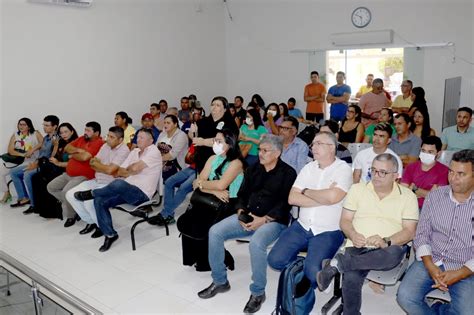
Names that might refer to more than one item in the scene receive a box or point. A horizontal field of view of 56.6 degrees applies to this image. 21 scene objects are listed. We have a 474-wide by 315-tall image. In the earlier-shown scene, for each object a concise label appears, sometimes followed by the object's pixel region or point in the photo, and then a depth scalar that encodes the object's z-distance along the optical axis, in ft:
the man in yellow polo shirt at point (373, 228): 8.69
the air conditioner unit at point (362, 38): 27.20
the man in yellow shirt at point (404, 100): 23.71
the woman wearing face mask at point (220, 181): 11.60
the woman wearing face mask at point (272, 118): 21.42
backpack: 8.95
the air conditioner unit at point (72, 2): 22.20
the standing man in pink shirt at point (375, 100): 24.44
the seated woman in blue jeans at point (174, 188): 15.98
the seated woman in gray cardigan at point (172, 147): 17.07
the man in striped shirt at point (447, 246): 8.04
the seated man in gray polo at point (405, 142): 14.12
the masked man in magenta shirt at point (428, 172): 11.35
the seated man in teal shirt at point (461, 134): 15.12
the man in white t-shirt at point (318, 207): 9.70
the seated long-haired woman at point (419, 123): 16.35
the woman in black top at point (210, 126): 14.03
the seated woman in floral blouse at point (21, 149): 19.81
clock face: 27.73
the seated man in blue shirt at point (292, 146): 14.21
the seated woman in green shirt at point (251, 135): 17.40
